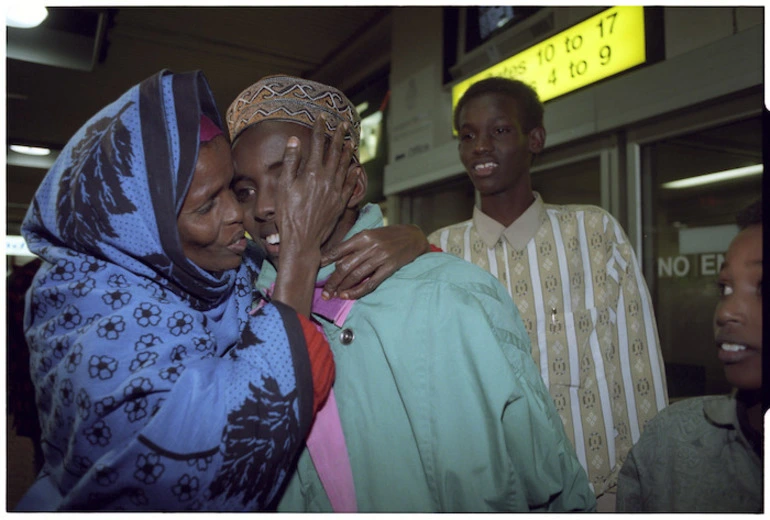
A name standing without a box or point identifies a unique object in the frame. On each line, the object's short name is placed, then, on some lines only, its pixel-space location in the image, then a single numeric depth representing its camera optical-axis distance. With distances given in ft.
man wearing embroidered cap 2.93
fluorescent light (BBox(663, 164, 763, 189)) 6.08
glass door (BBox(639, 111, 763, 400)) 6.17
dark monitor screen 8.73
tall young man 5.24
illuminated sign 6.98
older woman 2.45
